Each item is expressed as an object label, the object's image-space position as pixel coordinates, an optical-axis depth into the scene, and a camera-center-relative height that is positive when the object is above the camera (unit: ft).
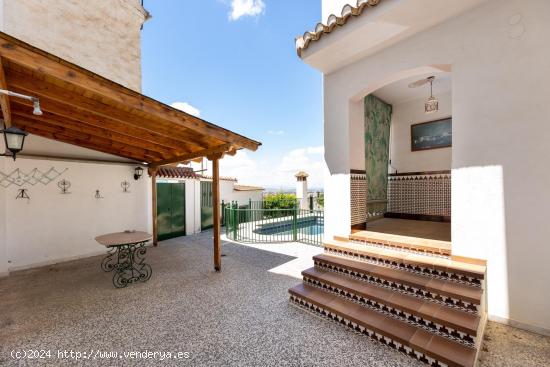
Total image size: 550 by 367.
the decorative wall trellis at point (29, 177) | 15.86 +0.88
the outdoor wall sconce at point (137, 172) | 22.46 +1.52
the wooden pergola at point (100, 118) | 8.86 +4.10
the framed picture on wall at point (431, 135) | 17.27 +3.87
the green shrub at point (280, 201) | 45.01 -3.16
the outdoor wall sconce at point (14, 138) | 10.48 +2.40
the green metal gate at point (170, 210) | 25.52 -2.70
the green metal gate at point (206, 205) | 30.53 -2.59
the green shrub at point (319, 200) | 43.88 -2.92
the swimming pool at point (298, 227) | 26.50 -5.53
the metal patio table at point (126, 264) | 14.05 -5.32
